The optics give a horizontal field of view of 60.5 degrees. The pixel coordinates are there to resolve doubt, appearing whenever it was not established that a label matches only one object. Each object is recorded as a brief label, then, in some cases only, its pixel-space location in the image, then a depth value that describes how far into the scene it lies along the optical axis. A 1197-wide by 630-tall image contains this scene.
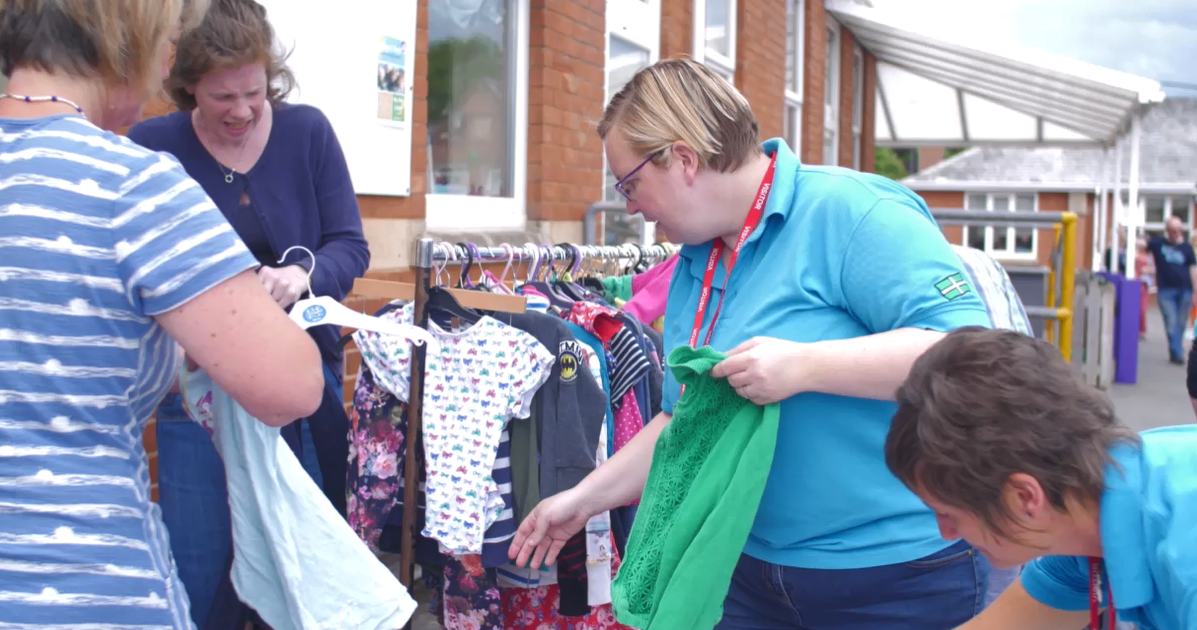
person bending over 1.23
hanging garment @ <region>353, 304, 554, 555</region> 2.84
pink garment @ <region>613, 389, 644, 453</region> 3.20
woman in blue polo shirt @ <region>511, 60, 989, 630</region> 1.66
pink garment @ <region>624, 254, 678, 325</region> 3.60
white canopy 11.87
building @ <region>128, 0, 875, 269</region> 4.43
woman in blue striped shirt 1.30
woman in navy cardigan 2.45
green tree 56.01
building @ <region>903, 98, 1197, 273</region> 36.59
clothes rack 2.80
